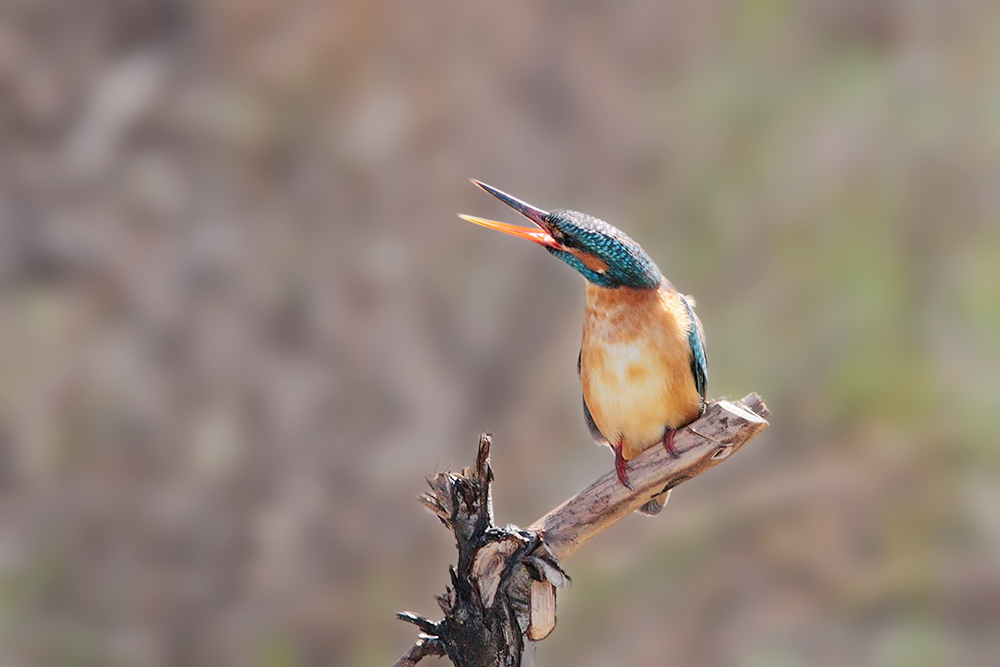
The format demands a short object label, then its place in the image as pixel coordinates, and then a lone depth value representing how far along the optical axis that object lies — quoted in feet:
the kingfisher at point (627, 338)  16.10
